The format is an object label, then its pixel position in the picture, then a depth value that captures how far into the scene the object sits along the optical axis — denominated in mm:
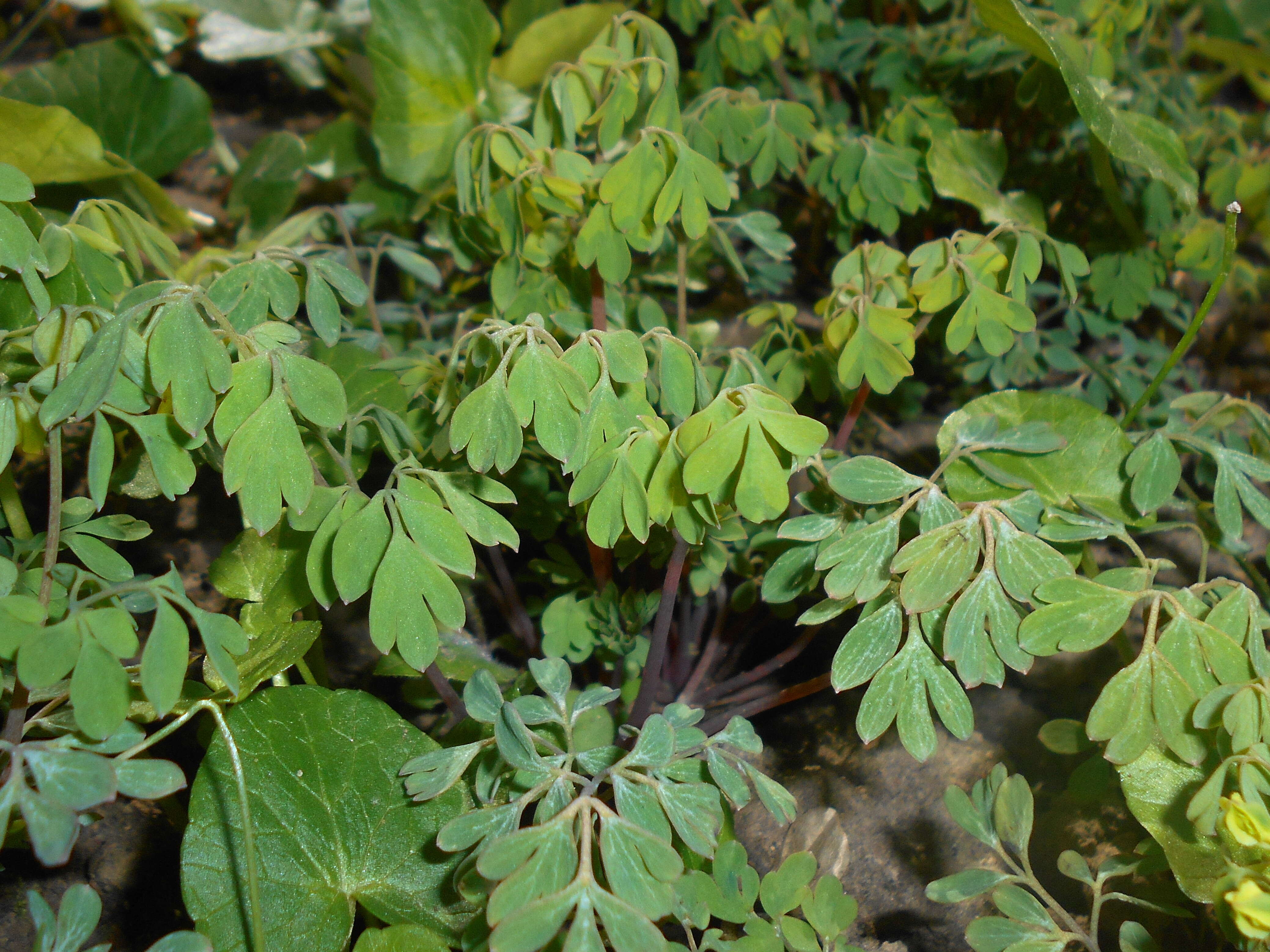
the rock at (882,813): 259
